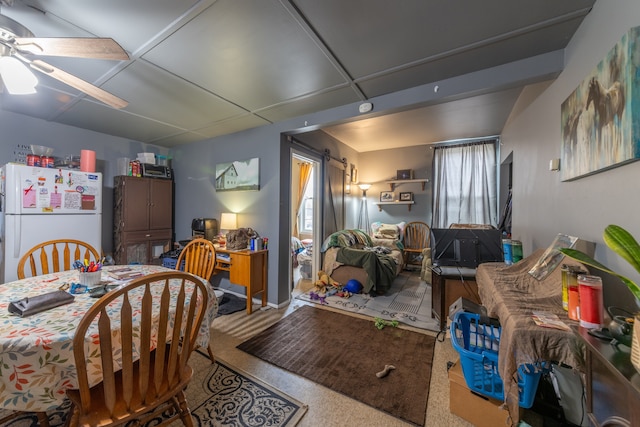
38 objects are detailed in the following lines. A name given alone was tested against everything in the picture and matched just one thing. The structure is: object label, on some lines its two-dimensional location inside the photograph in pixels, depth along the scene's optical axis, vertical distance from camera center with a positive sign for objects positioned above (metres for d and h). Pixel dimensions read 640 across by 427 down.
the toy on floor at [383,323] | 2.49 -1.18
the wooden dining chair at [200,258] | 2.02 -0.42
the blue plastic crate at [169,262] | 3.22 -0.71
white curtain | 4.39 +0.59
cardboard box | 1.30 -1.09
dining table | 0.86 -0.57
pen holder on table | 1.45 -0.43
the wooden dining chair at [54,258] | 1.77 -0.45
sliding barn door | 4.14 +0.29
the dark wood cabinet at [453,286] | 2.26 -0.70
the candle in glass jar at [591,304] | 0.92 -0.34
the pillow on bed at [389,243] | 4.54 -0.57
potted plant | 0.63 -0.10
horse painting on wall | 0.92 +0.48
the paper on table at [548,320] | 0.95 -0.44
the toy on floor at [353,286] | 3.42 -1.07
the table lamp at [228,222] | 3.32 -0.15
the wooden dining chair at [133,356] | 0.87 -0.61
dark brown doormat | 1.58 -1.22
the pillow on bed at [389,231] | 4.82 -0.36
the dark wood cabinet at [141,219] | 3.40 -0.14
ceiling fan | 1.19 +0.84
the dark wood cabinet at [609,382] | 0.60 -0.47
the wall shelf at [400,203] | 4.96 +0.23
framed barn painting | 3.21 +0.51
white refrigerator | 2.37 +0.00
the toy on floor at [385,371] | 1.76 -1.20
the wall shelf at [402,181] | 4.84 +0.68
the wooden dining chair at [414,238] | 4.81 -0.50
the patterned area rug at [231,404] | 1.37 -1.23
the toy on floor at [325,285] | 3.52 -1.12
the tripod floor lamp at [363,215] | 5.43 -0.04
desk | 2.80 -0.71
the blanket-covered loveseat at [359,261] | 3.36 -0.73
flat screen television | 2.29 -0.32
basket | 1.27 -0.88
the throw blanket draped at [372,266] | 3.32 -0.75
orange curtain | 5.79 +0.79
